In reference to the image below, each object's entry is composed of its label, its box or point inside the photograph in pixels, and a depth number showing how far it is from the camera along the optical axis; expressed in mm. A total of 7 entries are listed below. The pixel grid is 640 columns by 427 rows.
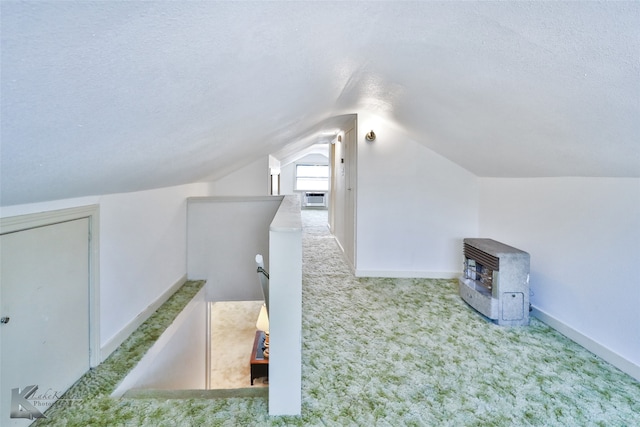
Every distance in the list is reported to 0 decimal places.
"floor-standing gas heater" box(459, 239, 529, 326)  2586
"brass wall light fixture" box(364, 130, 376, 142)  3689
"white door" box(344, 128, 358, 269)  3908
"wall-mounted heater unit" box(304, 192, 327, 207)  11305
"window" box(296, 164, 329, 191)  11375
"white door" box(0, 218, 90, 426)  1416
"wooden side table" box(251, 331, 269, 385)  3838
